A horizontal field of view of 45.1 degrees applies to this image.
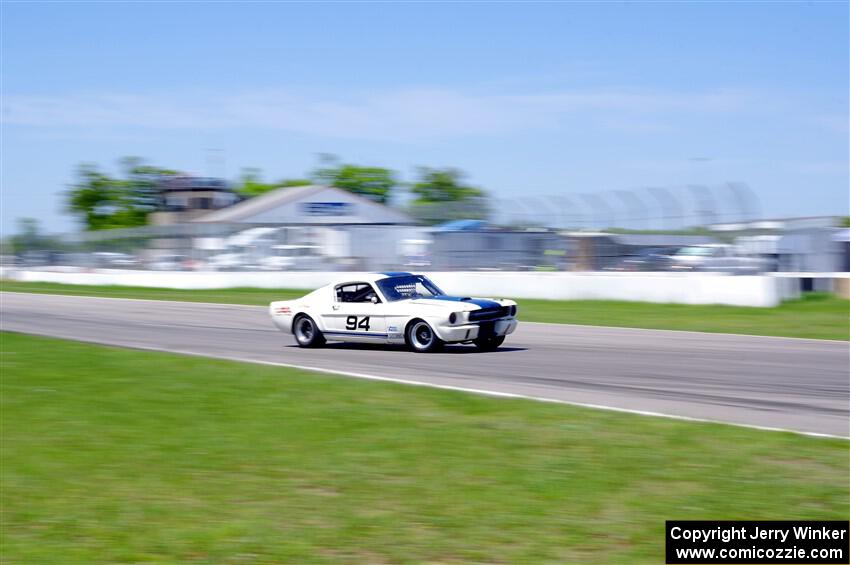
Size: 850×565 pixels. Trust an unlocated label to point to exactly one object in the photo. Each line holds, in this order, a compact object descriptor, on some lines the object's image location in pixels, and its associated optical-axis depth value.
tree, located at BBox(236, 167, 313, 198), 117.94
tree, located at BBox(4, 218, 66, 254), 57.46
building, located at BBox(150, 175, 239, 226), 93.44
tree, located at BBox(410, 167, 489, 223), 105.38
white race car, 14.64
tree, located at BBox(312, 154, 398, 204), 109.06
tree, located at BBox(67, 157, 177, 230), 109.25
